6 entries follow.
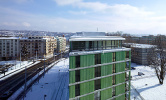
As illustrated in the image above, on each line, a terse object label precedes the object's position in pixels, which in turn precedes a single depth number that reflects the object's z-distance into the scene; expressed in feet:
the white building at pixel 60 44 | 317.32
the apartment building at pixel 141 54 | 166.50
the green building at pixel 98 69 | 47.26
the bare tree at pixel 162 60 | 100.96
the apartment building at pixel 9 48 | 215.16
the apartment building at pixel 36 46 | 231.50
